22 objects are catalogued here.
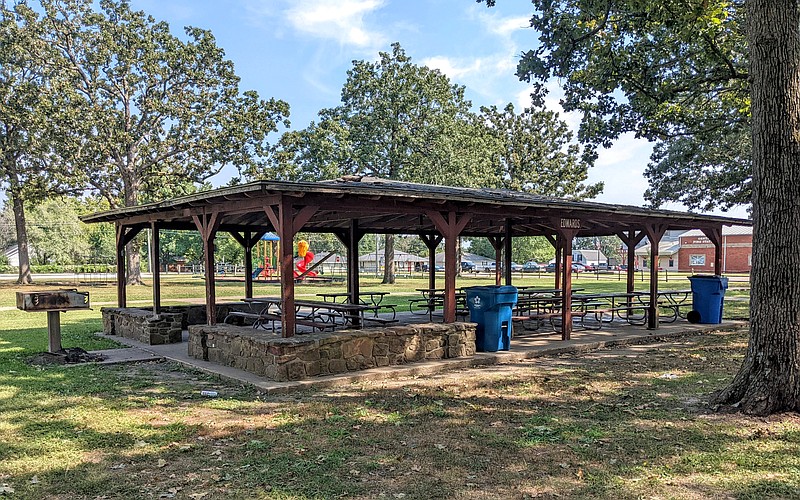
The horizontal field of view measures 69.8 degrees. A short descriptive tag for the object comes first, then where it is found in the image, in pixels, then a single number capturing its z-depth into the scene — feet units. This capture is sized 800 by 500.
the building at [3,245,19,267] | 204.26
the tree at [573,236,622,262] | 331.57
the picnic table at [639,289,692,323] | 42.95
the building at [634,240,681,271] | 224.74
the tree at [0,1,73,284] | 85.15
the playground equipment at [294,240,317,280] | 106.51
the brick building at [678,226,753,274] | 163.12
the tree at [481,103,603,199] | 122.83
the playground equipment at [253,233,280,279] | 106.32
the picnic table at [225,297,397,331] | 30.66
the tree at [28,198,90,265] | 172.24
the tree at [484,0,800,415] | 18.06
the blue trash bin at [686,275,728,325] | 42.37
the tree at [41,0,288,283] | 89.10
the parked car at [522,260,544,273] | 200.54
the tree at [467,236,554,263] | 158.71
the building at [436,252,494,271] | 281.54
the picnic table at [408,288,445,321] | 42.04
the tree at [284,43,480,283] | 98.73
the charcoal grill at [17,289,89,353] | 27.81
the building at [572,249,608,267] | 304.54
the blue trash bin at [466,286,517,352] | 30.19
